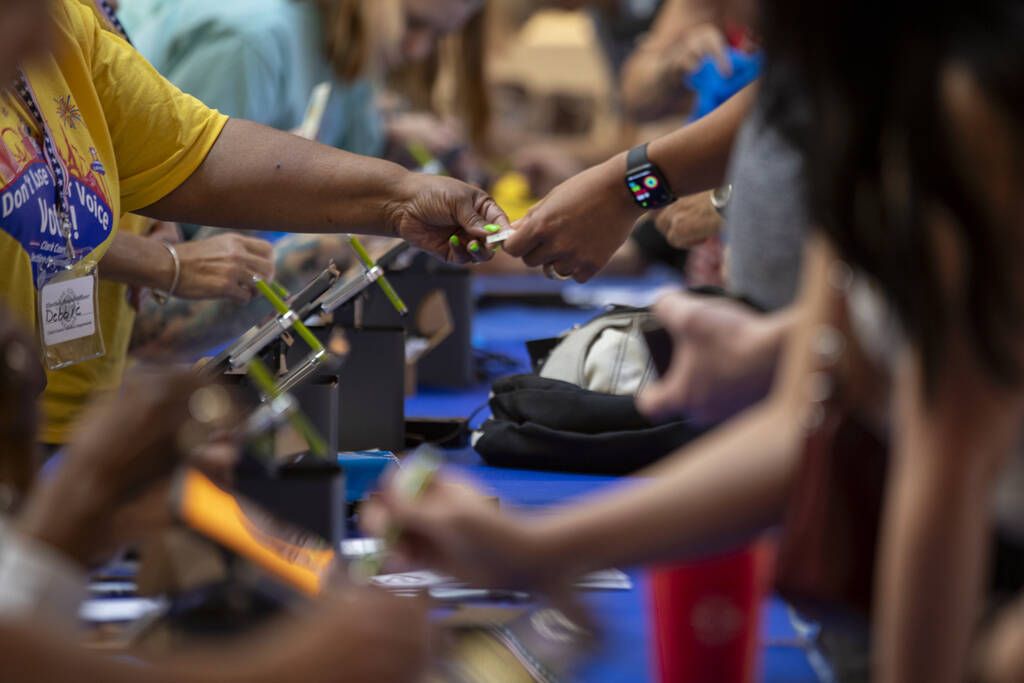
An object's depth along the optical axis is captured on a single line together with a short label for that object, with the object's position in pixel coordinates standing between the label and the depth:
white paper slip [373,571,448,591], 3.20
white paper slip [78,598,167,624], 3.07
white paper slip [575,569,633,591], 3.27
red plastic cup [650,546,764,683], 2.82
